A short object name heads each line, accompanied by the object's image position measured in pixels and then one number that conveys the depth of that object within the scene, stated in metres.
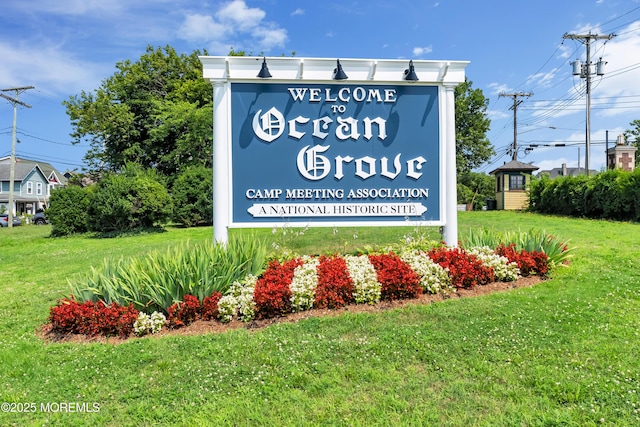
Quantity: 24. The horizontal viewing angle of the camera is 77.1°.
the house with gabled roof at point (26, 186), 46.81
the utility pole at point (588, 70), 24.22
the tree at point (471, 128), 39.38
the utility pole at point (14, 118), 30.64
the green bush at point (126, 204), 16.48
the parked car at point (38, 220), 37.04
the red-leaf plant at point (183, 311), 4.29
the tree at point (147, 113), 25.94
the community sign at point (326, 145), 6.23
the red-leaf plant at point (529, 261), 5.61
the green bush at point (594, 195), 15.16
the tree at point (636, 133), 44.47
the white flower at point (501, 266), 5.42
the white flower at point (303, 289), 4.48
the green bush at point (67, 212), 17.08
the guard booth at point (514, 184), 25.11
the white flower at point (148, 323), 4.12
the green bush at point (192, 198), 19.38
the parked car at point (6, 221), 33.23
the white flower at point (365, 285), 4.66
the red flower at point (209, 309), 4.38
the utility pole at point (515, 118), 36.89
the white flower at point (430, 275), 4.95
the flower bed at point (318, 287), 4.21
